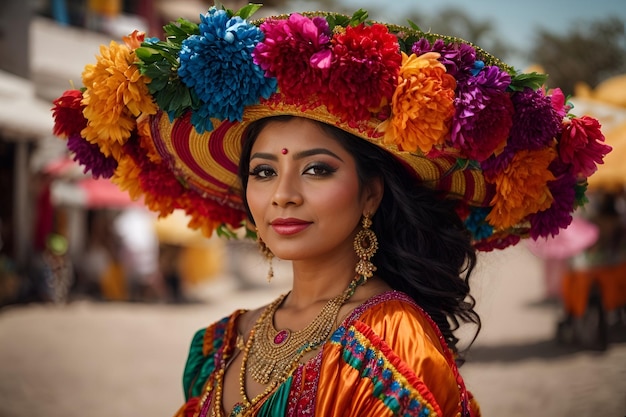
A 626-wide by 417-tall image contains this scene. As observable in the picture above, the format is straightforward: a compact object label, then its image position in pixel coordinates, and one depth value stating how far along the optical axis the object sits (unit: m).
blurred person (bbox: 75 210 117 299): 13.09
